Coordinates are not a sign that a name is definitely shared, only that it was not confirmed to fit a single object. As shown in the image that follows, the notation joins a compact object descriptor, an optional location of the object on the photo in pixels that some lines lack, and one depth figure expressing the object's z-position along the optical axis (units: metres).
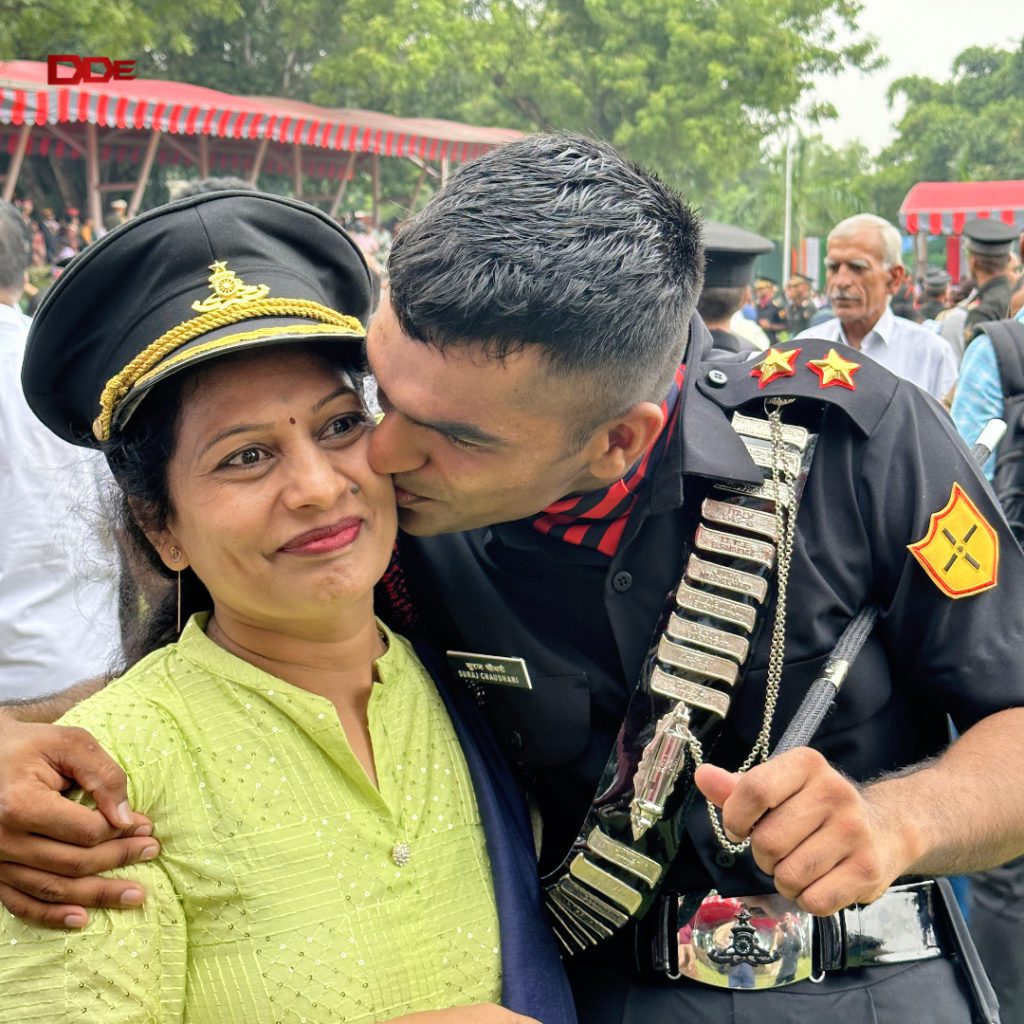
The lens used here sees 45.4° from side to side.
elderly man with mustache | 6.79
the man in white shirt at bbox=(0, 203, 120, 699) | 3.66
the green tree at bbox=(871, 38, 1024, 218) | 42.81
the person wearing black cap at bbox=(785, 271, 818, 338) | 19.25
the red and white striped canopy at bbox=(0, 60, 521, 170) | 15.97
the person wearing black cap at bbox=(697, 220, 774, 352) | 6.18
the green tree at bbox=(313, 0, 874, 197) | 28.72
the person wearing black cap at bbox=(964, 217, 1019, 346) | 8.20
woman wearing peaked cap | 1.65
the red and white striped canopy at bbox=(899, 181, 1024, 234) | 21.14
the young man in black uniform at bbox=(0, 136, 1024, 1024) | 1.89
